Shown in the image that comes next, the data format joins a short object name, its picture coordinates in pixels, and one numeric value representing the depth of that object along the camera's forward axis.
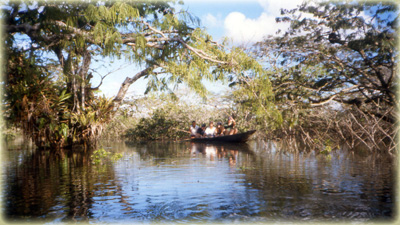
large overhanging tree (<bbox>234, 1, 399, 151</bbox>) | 11.83
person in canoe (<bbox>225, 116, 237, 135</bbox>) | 19.83
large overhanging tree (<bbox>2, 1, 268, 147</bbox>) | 9.91
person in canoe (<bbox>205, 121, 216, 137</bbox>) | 20.41
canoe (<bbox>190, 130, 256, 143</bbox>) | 17.88
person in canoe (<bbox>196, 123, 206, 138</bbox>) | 20.81
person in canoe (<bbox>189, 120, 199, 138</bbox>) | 20.94
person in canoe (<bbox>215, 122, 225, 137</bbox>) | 20.30
